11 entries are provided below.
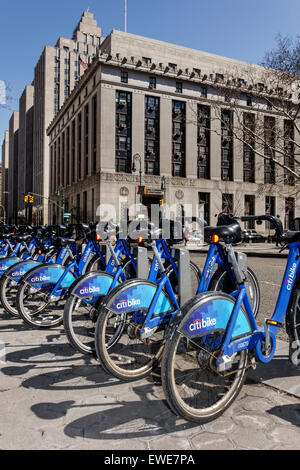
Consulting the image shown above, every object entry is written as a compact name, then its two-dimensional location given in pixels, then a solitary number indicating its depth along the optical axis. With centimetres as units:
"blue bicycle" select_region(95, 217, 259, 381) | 295
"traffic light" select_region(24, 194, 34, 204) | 3470
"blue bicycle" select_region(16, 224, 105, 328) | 463
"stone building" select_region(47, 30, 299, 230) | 5259
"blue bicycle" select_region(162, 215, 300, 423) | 228
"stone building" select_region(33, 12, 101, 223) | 9300
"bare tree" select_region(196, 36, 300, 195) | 1608
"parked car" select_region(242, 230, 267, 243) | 4488
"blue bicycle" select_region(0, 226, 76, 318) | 519
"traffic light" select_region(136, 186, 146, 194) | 2940
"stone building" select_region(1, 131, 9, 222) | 16012
